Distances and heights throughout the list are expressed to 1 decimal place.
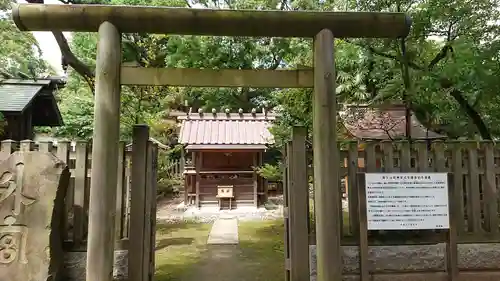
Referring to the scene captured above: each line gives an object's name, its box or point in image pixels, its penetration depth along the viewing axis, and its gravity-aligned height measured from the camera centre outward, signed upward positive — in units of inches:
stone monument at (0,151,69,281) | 157.1 -19.3
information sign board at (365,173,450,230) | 171.5 -15.1
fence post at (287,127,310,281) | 173.6 -18.5
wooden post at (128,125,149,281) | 172.9 -16.1
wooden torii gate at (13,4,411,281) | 147.2 +42.5
